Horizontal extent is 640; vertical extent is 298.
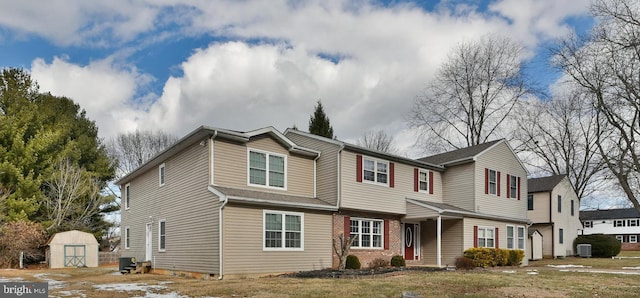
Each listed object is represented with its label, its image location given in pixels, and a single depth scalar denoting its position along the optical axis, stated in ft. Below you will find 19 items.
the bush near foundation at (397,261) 74.90
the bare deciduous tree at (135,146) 154.61
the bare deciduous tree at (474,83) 127.85
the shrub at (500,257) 80.46
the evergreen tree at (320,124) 136.56
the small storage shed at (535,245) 112.37
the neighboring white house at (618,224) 210.38
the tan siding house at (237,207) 57.41
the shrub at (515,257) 84.69
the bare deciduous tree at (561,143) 131.64
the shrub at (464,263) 75.54
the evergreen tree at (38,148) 108.68
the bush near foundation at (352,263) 67.77
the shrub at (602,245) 124.16
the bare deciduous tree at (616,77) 76.74
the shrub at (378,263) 72.65
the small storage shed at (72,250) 98.43
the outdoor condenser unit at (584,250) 121.60
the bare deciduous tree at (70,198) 114.42
